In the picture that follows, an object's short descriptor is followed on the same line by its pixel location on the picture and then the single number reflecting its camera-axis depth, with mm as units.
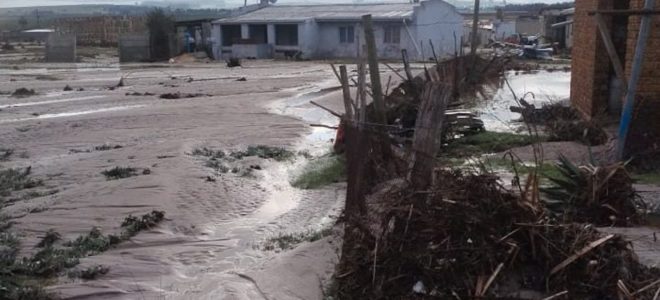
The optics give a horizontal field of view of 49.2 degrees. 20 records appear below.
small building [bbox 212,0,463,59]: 47250
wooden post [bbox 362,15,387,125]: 8591
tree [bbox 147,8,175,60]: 48594
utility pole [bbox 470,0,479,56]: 18766
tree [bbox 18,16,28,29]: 102862
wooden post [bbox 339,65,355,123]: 7650
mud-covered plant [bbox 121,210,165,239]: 8246
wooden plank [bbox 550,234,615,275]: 5043
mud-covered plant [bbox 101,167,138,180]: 11280
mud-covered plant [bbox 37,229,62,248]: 7945
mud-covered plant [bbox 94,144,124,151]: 14323
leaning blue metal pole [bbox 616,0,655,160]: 7641
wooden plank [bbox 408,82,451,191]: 5773
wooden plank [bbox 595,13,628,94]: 7871
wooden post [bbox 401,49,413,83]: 14041
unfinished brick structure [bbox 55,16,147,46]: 66062
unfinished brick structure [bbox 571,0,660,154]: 10453
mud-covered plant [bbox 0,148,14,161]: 13843
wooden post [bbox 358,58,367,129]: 7625
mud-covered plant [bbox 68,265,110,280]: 6898
